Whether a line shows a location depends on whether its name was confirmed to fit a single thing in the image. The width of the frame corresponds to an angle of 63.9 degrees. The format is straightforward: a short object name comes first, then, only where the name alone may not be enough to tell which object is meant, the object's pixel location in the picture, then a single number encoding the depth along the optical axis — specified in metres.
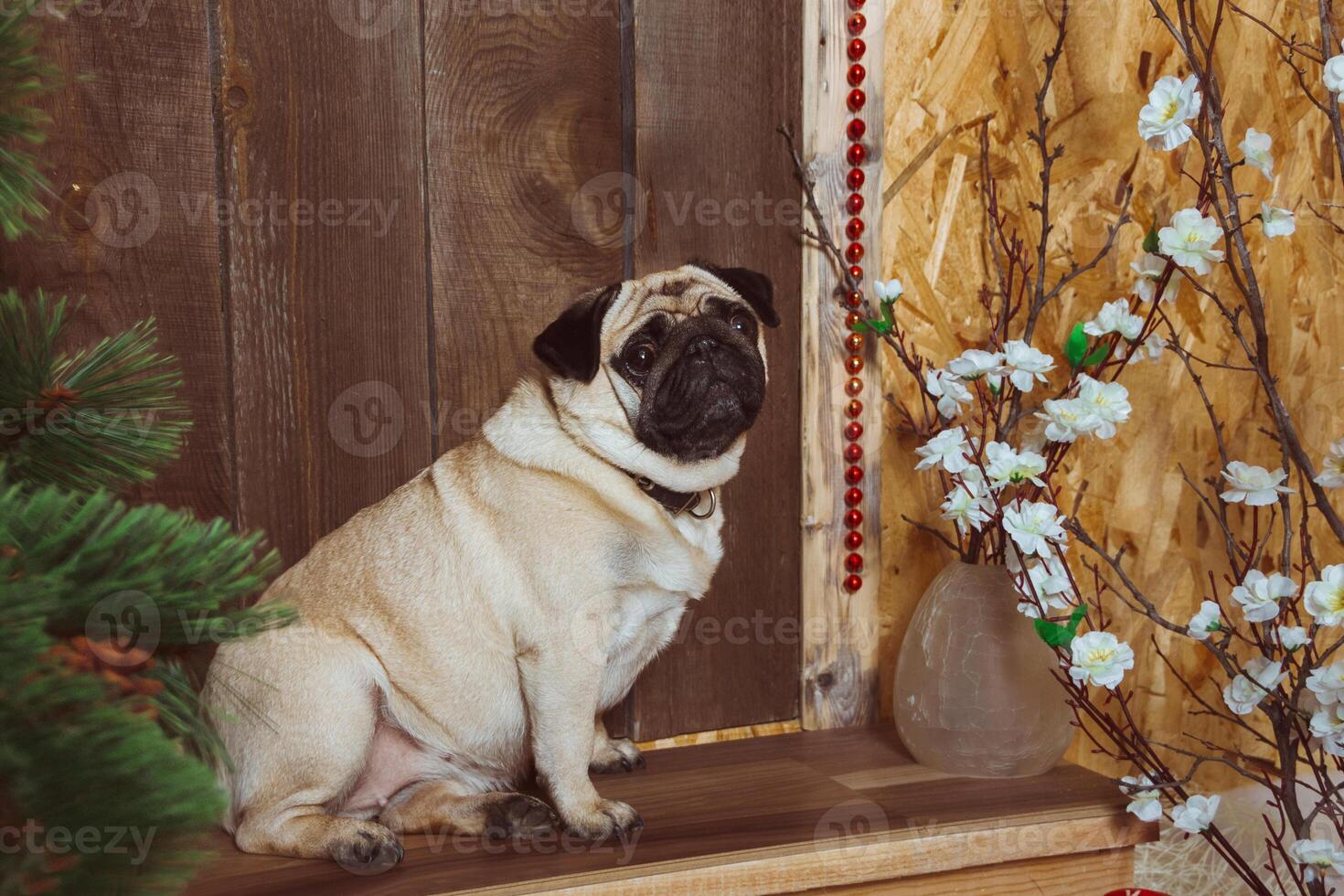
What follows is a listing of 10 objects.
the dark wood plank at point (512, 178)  2.00
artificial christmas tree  0.74
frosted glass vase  2.01
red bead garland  2.21
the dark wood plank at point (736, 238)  2.12
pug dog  1.69
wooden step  1.61
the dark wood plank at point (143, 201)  1.78
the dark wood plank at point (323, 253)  1.88
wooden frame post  2.20
